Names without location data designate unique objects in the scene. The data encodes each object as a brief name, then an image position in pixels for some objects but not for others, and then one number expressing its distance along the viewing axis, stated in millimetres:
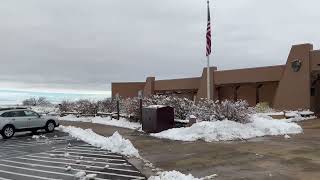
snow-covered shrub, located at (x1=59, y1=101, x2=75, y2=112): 24275
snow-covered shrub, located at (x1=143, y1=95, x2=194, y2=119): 13531
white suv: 13222
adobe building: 18636
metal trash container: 11901
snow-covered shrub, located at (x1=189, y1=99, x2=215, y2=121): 11944
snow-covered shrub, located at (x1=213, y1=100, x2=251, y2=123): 11429
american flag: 14767
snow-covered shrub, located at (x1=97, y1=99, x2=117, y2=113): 20524
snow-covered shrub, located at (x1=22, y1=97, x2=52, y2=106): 41632
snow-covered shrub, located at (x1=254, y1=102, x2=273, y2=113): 17747
